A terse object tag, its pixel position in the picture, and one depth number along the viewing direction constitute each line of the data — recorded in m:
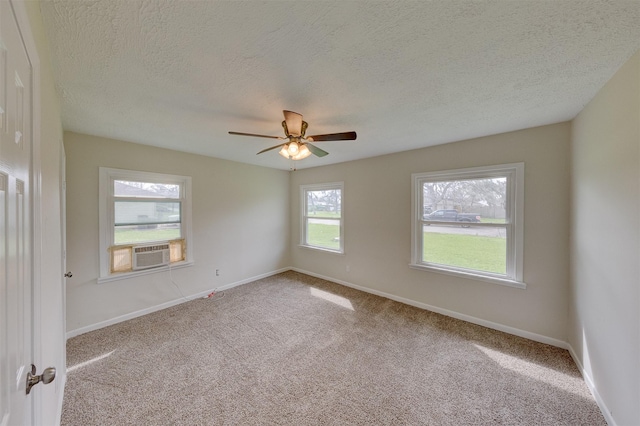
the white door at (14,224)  0.59
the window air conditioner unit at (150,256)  3.15
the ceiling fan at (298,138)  1.96
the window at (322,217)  4.53
